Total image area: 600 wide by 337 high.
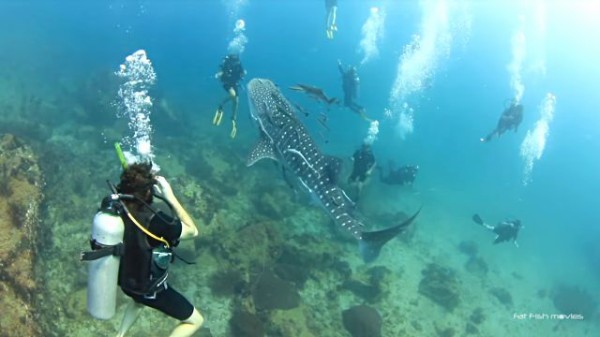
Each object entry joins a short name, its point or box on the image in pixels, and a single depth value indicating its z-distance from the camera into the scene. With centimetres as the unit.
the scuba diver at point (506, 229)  1761
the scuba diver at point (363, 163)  1431
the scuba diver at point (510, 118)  1922
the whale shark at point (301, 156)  857
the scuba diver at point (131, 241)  380
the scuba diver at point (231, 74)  1396
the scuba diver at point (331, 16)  1917
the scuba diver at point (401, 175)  2005
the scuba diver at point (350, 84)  1802
